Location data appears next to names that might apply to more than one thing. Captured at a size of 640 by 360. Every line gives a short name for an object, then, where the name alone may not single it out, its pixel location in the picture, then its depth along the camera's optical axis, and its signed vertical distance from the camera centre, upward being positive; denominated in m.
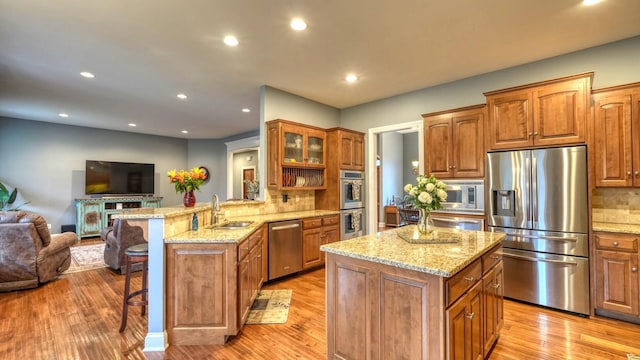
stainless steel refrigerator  2.97 -0.45
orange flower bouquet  3.09 +0.05
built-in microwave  3.62 -0.19
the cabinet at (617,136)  2.89 +0.47
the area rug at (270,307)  2.94 -1.40
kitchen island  1.59 -0.73
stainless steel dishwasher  3.95 -0.93
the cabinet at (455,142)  3.69 +0.53
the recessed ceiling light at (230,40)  3.00 +1.52
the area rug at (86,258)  4.79 -1.38
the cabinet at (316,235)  4.37 -0.85
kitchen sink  3.14 -0.48
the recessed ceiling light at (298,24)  2.70 +1.52
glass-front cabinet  4.39 +0.44
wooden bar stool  2.68 -0.74
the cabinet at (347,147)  4.98 +0.64
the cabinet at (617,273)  2.75 -0.90
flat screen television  7.49 +0.15
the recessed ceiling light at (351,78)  4.11 +1.53
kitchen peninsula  2.44 -0.88
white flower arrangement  2.29 -0.10
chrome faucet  3.26 -0.30
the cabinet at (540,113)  3.00 +0.76
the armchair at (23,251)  3.70 -0.88
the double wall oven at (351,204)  5.01 -0.39
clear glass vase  2.42 -0.35
